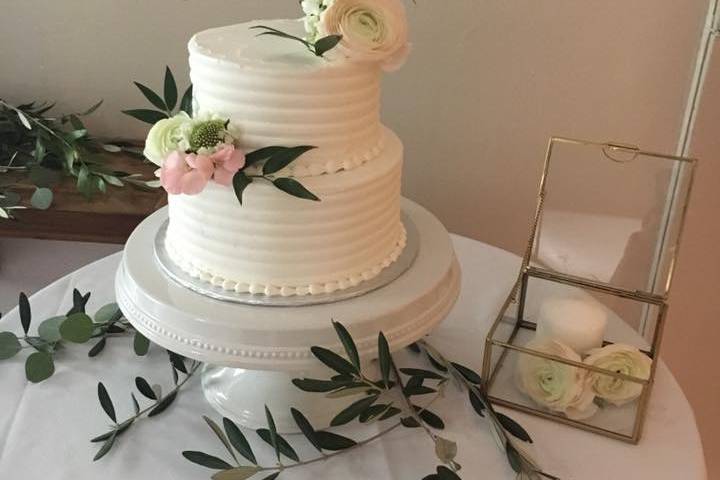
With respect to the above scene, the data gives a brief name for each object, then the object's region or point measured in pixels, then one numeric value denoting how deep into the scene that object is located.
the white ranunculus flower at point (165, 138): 0.84
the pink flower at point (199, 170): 0.80
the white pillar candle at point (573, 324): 1.05
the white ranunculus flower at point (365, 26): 0.81
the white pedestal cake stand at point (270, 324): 0.83
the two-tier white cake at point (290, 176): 0.81
